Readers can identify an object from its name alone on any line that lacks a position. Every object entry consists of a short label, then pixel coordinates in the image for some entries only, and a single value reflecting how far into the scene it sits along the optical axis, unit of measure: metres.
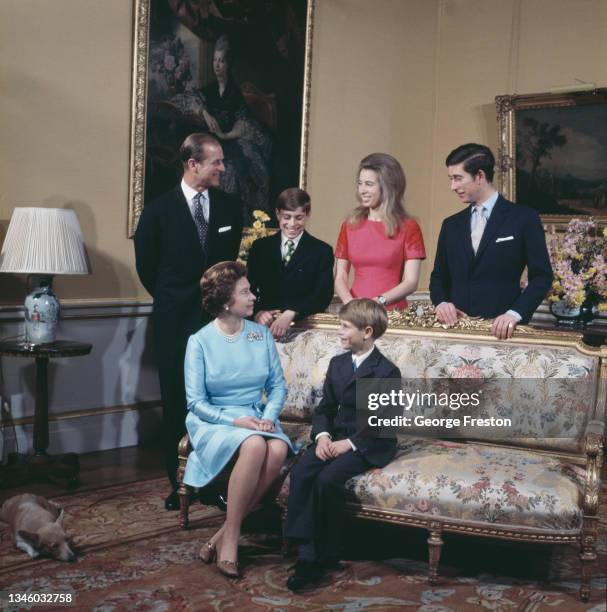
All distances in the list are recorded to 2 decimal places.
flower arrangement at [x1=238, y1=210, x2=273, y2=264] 6.04
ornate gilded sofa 3.49
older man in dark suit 4.62
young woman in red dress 4.44
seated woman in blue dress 3.76
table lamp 4.78
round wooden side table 4.88
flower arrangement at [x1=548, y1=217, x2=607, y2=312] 5.93
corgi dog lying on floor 3.76
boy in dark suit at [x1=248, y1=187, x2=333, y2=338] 4.60
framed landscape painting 6.65
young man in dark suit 4.19
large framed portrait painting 5.86
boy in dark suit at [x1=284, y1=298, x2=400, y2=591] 3.63
